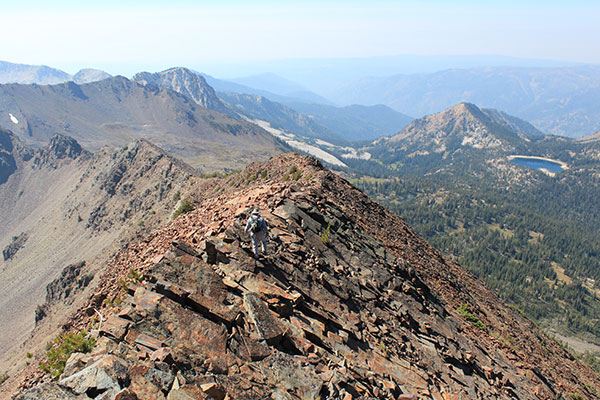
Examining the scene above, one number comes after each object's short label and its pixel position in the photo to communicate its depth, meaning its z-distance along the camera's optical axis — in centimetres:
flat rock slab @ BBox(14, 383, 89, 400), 988
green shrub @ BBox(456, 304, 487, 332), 2989
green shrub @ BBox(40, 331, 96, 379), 1317
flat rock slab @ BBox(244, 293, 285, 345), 1410
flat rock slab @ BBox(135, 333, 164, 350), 1229
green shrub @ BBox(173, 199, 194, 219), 4156
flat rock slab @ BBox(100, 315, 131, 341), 1277
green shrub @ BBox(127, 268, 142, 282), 1625
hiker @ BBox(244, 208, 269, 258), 1764
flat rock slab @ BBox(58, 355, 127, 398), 1030
